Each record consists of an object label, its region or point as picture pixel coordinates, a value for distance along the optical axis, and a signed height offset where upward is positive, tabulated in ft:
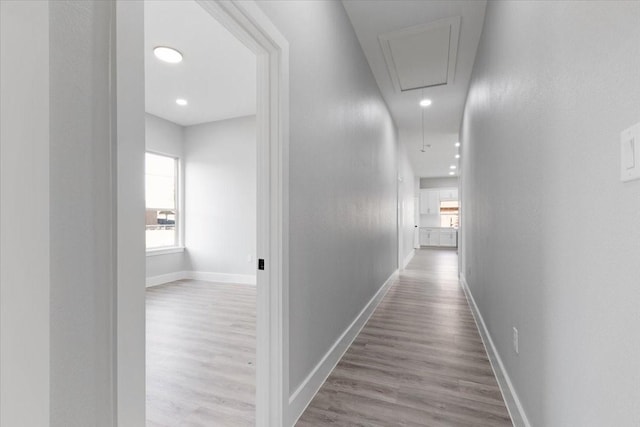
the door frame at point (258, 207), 2.42 +0.07
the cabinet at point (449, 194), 38.83 +2.47
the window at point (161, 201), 16.92 +0.71
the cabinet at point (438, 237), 39.40 -3.36
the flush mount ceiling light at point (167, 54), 10.07 +5.58
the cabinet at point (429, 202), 40.11 +1.44
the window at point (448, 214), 40.37 -0.22
